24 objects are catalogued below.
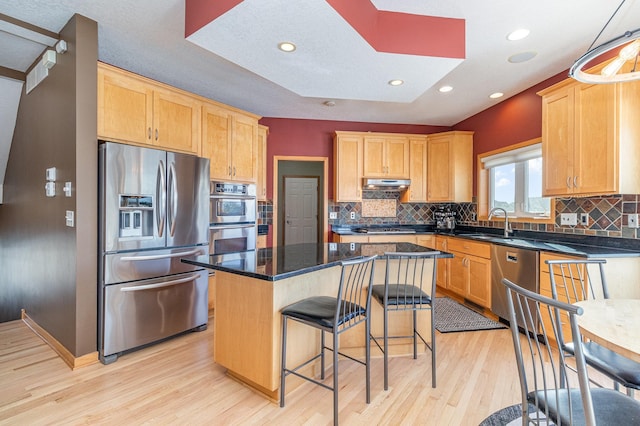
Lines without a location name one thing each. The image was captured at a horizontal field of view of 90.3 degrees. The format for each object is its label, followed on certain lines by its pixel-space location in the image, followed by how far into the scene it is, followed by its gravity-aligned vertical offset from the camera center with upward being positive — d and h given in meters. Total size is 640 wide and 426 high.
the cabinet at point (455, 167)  4.75 +0.70
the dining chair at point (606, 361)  1.39 -0.71
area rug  1.81 -1.19
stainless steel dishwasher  2.95 -0.57
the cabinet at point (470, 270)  3.61 -0.70
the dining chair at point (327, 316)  1.78 -0.61
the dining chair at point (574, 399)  1.03 -0.72
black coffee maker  5.05 -0.08
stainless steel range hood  4.88 +0.47
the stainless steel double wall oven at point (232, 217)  3.55 -0.05
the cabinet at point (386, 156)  4.91 +0.89
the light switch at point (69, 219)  2.45 -0.05
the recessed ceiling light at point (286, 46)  2.16 +1.15
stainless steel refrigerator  2.50 -0.27
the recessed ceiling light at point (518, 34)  2.52 +1.45
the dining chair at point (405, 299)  2.14 -0.60
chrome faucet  3.91 -0.15
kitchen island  1.96 -0.59
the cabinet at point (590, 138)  2.50 +0.64
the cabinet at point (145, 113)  2.65 +0.93
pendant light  1.25 +0.70
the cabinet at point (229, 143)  3.55 +0.83
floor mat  3.25 -1.16
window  3.73 +0.41
